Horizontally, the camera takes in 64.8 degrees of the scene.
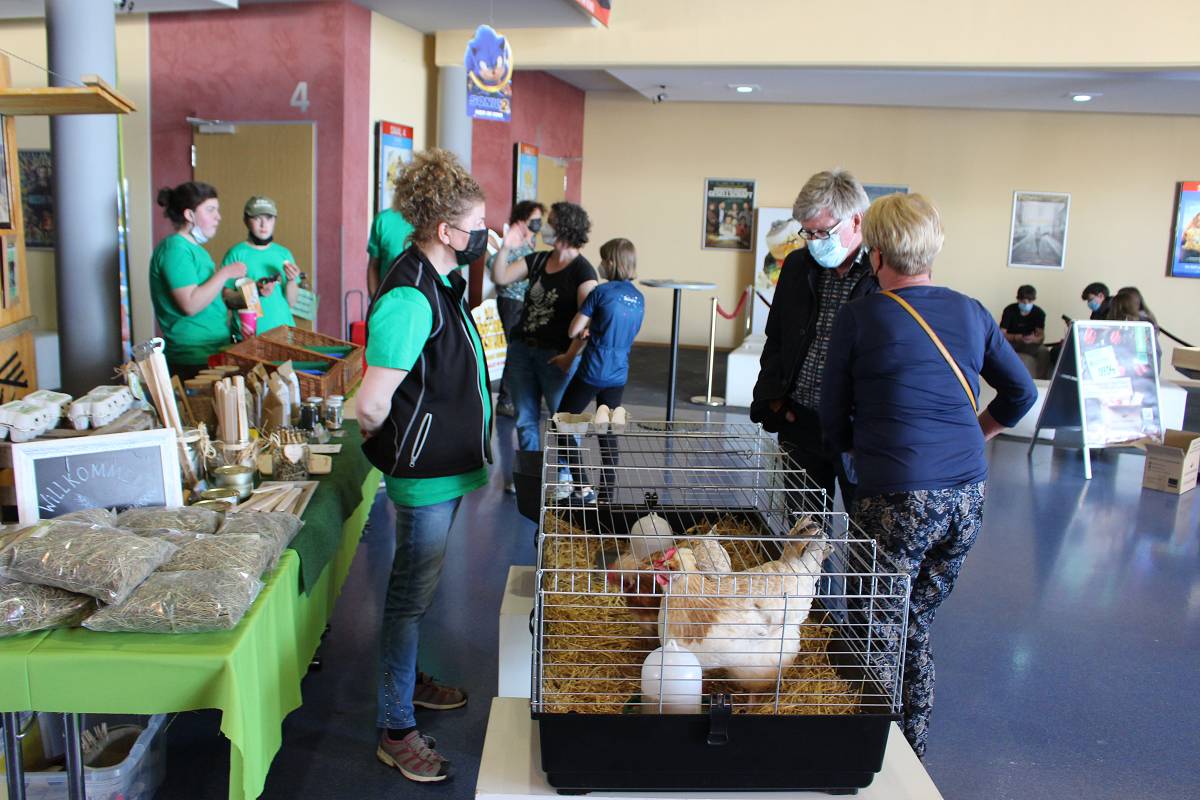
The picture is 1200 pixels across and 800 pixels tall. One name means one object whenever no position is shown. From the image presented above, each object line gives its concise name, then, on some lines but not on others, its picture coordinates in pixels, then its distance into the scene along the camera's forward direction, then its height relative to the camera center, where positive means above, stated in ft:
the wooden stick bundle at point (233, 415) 9.20 -1.69
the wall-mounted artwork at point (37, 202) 25.73 +0.86
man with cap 14.25 -0.35
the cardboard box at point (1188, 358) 21.89 -1.97
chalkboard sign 6.93 -1.79
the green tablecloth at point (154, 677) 5.72 -2.68
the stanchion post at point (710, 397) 26.58 -4.09
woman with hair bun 12.75 -0.59
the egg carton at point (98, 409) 8.23 -1.52
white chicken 4.68 -1.79
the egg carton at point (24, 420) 7.73 -1.53
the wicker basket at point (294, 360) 11.33 -1.51
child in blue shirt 14.25 -1.18
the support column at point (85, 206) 15.98 +0.50
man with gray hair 8.66 -0.47
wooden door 22.41 +1.67
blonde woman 6.99 -0.95
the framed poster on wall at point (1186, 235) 35.65 +1.41
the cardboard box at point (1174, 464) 19.67 -3.99
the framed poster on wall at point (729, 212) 38.91 +1.84
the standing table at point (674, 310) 18.94 -1.12
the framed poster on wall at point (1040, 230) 36.81 +1.46
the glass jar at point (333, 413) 11.03 -1.96
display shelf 8.95 +1.32
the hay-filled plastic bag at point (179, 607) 5.79 -2.26
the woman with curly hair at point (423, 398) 7.36 -1.21
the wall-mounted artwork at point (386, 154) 23.63 +2.28
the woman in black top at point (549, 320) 14.78 -1.07
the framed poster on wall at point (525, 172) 30.68 +2.57
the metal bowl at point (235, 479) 8.30 -2.08
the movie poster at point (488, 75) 19.21 +3.56
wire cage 4.42 -2.07
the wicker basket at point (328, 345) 12.34 -1.44
